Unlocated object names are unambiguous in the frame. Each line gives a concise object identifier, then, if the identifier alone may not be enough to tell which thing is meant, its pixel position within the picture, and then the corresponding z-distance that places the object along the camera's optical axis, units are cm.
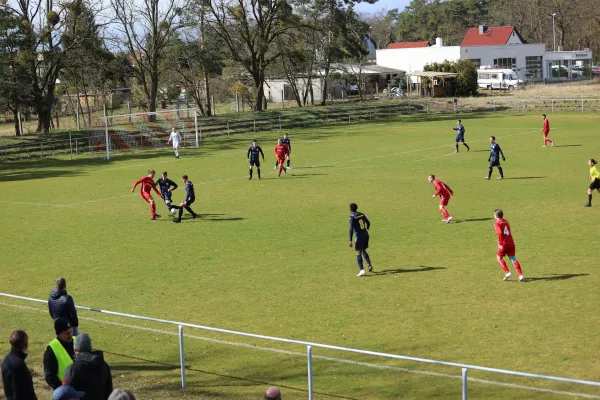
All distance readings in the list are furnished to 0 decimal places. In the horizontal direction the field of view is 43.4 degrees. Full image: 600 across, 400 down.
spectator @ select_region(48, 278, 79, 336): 1264
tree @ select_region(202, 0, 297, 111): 7362
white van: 9125
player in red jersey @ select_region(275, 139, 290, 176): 3603
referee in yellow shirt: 2548
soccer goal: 5462
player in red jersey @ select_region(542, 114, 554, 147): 4206
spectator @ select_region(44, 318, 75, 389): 912
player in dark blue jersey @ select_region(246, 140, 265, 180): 3472
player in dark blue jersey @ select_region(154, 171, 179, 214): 2669
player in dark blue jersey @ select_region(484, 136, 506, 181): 3184
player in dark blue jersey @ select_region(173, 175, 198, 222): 2617
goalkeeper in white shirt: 4714
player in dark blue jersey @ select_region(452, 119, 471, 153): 4178
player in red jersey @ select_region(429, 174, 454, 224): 2381
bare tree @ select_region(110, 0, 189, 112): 6844
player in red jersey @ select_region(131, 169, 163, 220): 2692
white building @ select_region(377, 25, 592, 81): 10119
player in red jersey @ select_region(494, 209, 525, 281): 1709
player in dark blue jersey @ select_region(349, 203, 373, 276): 1831
